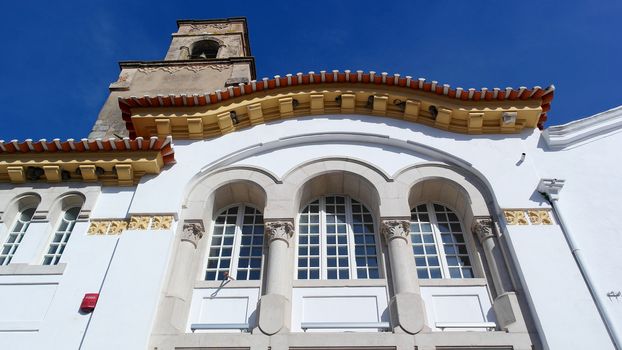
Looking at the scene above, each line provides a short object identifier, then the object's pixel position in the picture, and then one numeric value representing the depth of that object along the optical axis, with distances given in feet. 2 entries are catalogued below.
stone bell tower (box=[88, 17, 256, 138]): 59.62
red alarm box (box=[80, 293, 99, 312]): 28.27
